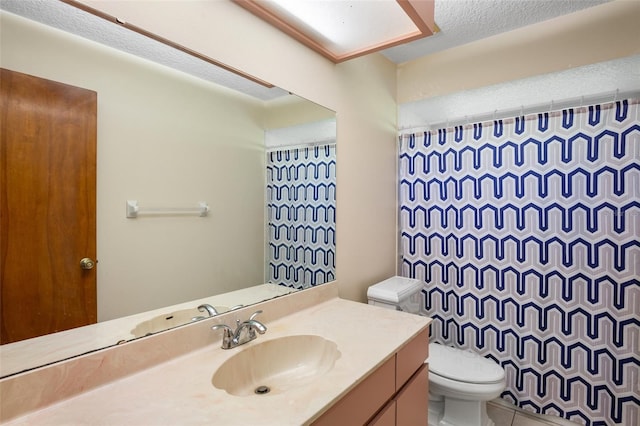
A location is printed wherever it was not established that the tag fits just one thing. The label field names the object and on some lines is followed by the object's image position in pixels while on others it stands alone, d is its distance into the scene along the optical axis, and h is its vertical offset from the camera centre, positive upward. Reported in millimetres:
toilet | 1710 -890
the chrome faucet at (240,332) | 1151 -447
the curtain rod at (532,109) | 1783 +637
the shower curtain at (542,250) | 1747 -233
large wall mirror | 874 +127
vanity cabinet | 941 -625
